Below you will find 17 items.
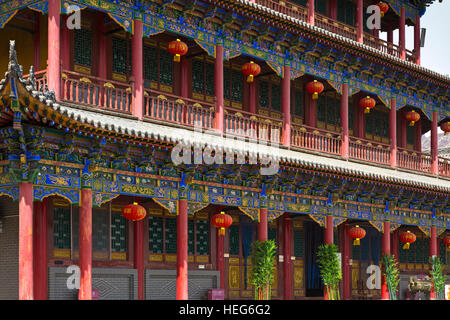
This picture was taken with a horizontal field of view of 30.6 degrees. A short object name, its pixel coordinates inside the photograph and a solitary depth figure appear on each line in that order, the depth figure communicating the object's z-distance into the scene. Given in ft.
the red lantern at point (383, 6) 86.84
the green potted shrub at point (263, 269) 65.00
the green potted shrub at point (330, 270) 71.51
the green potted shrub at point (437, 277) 81.87
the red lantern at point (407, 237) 83.46
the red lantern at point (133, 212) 57.62
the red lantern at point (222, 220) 64.54
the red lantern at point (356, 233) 76.54
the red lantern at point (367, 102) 82.07
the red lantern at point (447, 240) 88.99
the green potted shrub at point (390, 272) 78.07
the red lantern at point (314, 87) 75.41
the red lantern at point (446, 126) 93.91
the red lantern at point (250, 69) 68.28
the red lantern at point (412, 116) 88.58
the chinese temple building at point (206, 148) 53.67
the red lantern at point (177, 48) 62.59
